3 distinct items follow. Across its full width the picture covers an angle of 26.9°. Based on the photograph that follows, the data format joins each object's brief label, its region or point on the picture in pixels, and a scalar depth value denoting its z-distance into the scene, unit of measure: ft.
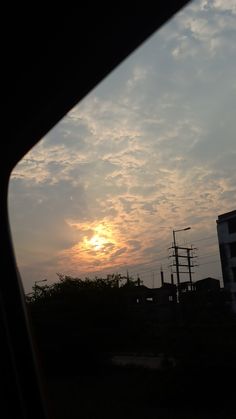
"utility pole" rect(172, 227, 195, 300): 150.59
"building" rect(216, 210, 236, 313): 145.38
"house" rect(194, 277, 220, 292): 195.00
